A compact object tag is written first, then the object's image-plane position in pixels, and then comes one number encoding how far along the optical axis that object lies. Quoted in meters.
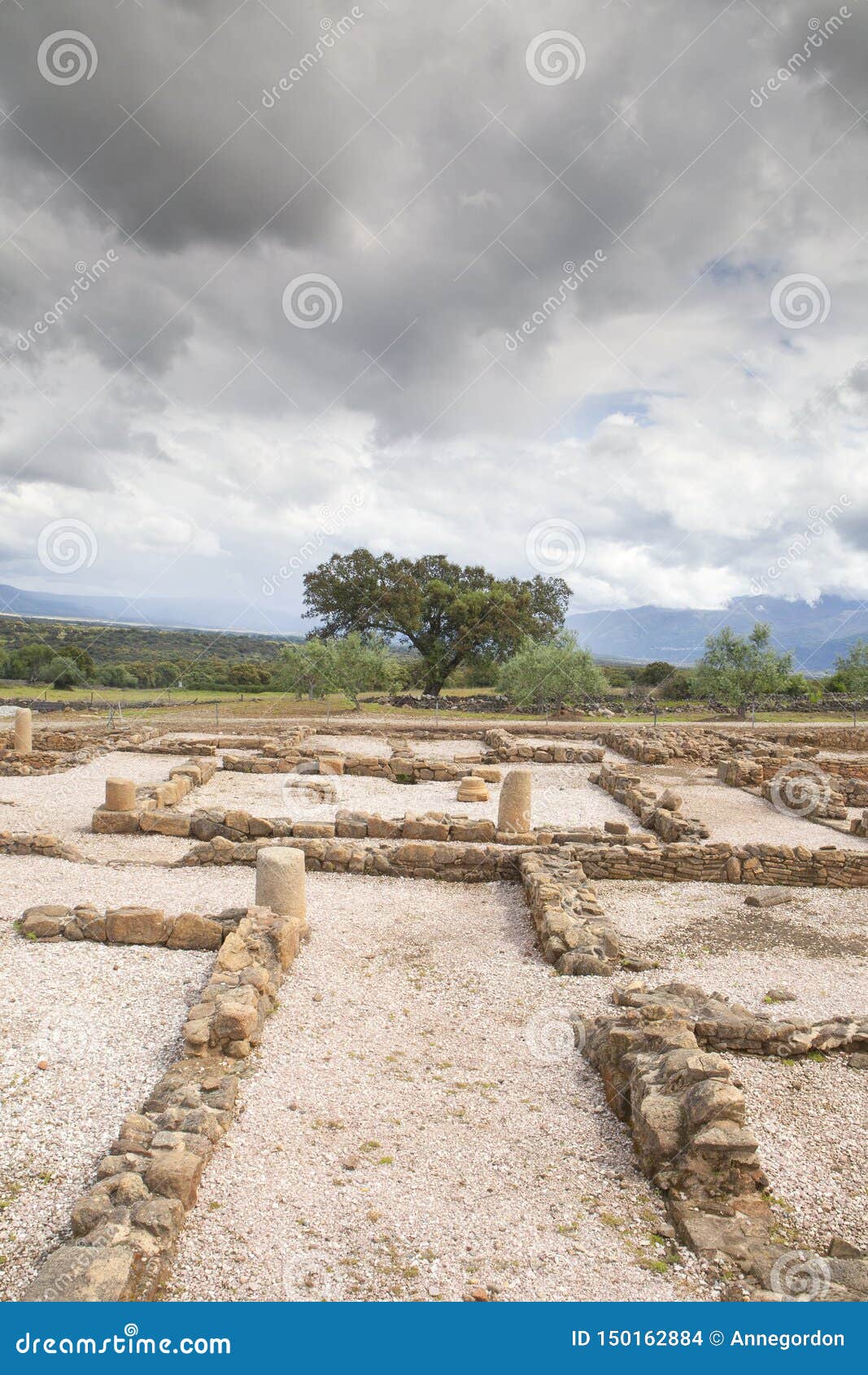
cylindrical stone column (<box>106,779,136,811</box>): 14.33
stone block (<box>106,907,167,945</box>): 8.49
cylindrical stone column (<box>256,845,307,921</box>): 9.11
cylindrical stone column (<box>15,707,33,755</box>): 23.11
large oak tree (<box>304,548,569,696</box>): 50.22
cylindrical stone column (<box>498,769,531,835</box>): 14.17
